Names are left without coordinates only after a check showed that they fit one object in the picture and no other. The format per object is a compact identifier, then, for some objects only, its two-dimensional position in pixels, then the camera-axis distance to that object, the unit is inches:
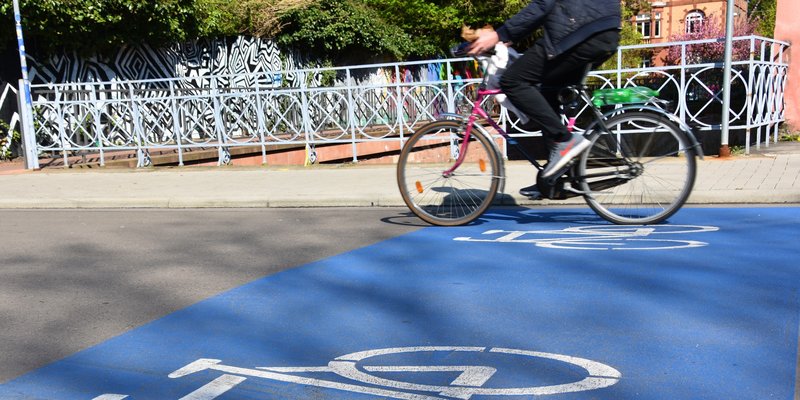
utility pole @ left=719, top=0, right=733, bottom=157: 385.1
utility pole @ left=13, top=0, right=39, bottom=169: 550.0
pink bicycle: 231.6
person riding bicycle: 218.1
